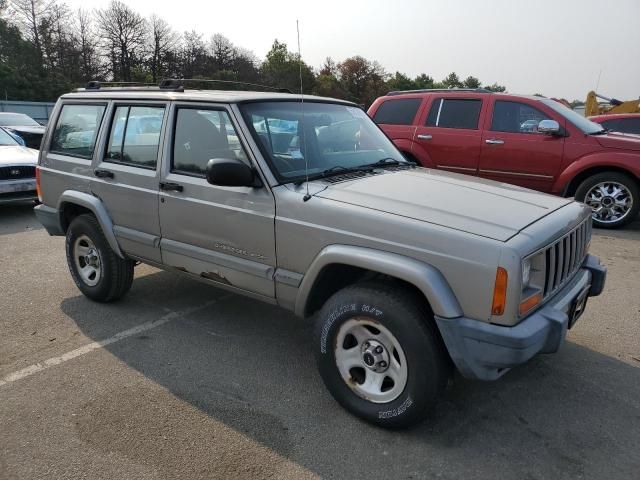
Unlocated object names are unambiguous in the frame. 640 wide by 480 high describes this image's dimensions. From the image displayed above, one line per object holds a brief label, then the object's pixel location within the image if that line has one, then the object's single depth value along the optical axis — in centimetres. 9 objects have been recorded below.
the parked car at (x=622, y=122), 1030
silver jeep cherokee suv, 249
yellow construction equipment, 1605
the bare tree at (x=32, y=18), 4791
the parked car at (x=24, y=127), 1322
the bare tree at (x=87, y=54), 5284
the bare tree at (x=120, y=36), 5538
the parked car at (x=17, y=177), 824
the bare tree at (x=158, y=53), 5803
